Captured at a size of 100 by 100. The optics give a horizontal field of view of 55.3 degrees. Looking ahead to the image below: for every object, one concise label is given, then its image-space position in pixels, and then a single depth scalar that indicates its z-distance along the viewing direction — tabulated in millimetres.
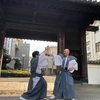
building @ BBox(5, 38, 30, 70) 13751
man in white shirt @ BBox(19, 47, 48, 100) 2439
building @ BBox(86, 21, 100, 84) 6250
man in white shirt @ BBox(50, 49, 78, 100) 2426
